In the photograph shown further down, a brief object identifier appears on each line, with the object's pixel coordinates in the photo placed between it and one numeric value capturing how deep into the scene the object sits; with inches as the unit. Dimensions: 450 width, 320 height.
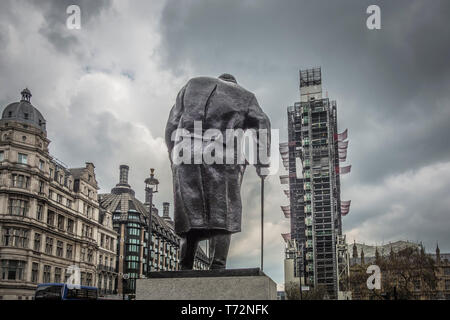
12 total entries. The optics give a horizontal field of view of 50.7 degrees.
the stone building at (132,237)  3112.7
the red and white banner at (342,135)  4109.3
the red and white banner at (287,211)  4182.1
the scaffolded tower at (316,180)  3659.0
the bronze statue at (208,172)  256.7
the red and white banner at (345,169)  4173.2
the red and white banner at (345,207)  4128.9
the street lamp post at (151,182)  1052.4
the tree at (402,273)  2108.8
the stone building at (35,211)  1913.1
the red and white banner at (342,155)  4158.5
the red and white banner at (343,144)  4156.0
